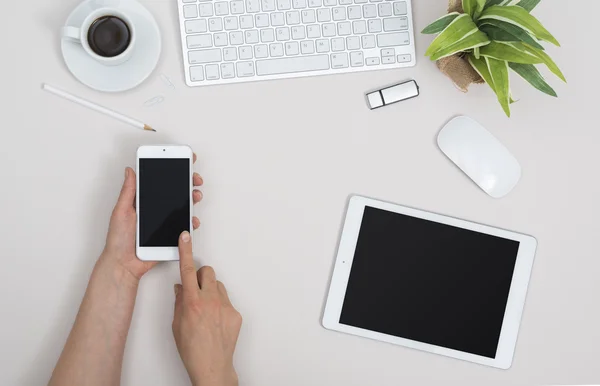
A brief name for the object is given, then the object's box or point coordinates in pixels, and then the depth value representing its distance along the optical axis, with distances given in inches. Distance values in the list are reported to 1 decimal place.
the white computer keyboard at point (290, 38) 34.5
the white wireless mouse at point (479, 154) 34.8
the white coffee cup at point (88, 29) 31.9
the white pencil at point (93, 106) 34.5
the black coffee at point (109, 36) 33.1
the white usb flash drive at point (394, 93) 34.9
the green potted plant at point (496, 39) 28.6
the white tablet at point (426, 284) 34.7
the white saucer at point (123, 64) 33.9
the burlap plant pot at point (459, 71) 33.1
